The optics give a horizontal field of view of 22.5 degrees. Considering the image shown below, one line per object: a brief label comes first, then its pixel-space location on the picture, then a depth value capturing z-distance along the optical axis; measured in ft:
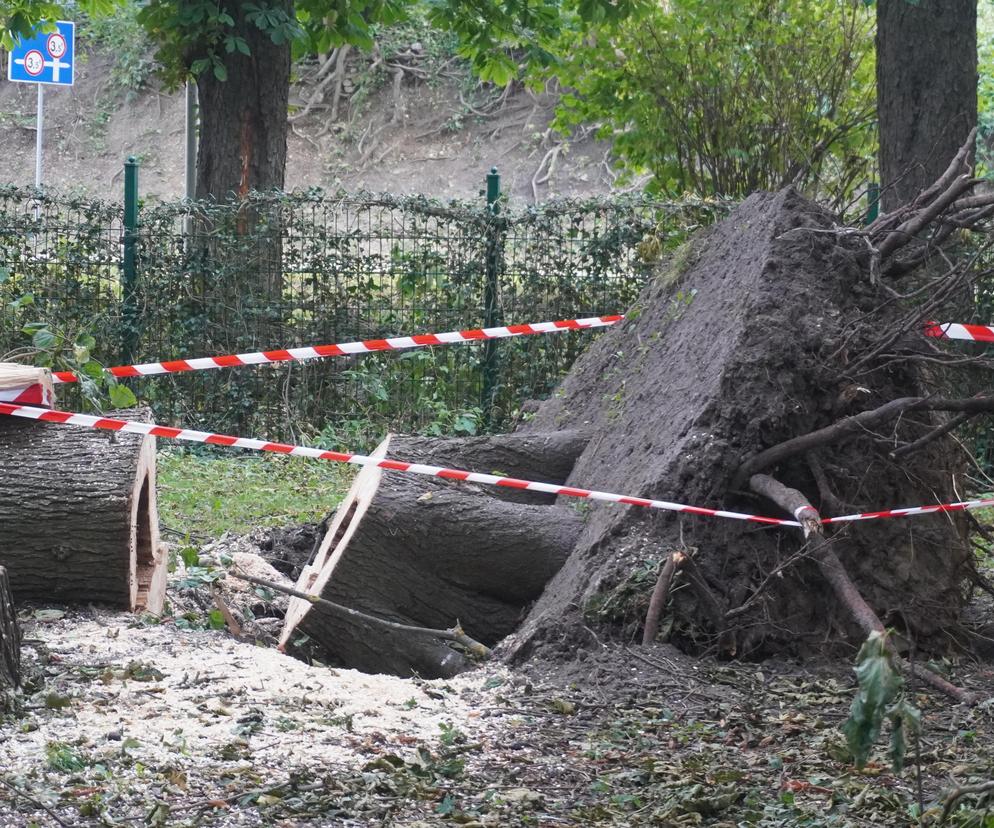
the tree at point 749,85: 74.93
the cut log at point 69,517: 35.16
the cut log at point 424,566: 36.20
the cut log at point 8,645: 27.95
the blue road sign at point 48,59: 97.74
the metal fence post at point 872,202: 68.75
